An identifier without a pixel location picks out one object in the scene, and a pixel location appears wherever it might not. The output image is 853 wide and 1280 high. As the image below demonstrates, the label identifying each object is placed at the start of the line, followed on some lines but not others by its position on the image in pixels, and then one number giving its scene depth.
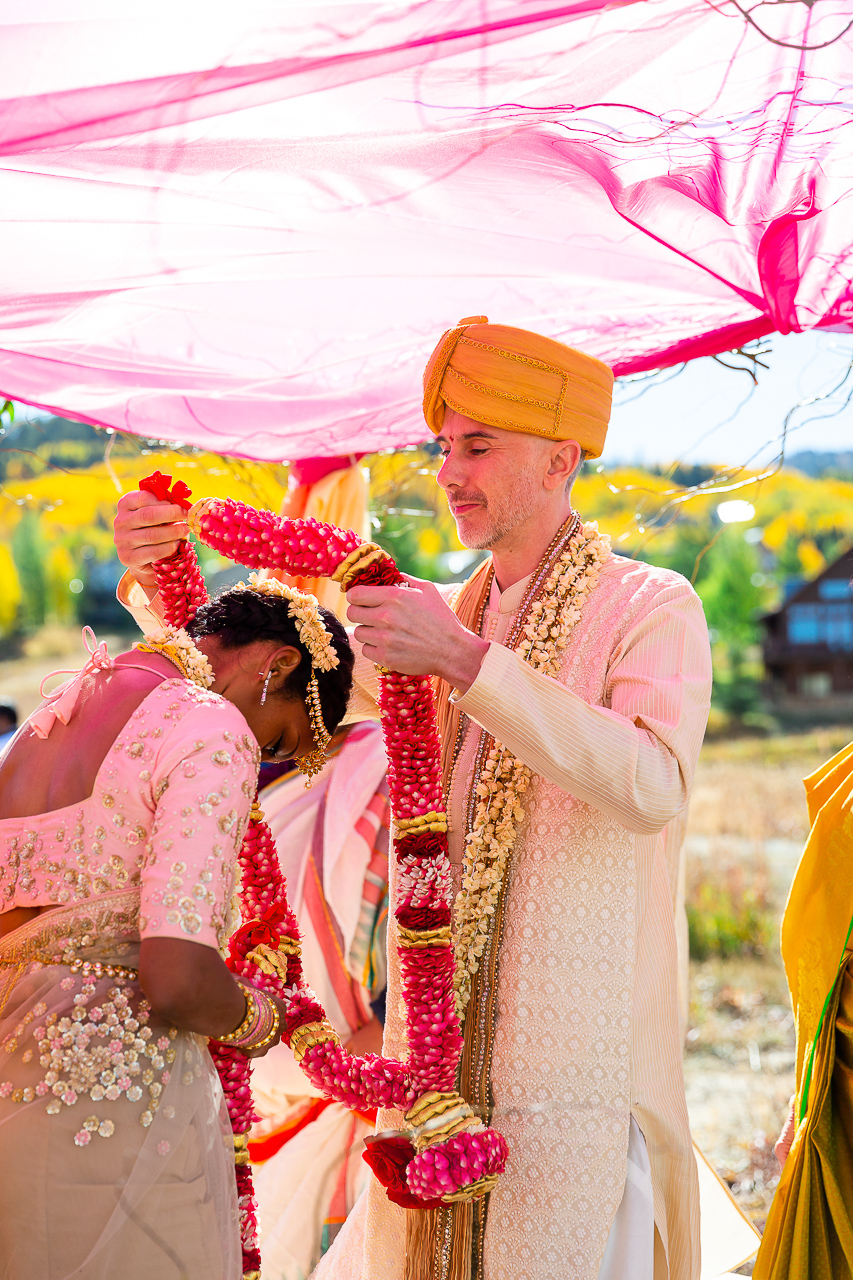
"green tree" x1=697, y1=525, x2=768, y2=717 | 18.05
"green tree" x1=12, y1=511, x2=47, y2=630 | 17.56
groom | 2.07
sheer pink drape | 1.83
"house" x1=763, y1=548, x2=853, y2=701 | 16.53
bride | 1.68
